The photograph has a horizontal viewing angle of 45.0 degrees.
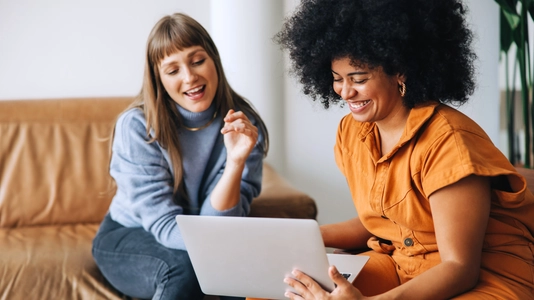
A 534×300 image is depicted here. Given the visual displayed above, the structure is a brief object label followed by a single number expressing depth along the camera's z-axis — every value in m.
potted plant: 2.33
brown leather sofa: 2.16
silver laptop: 1.24
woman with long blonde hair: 1.83
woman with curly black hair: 1.24
